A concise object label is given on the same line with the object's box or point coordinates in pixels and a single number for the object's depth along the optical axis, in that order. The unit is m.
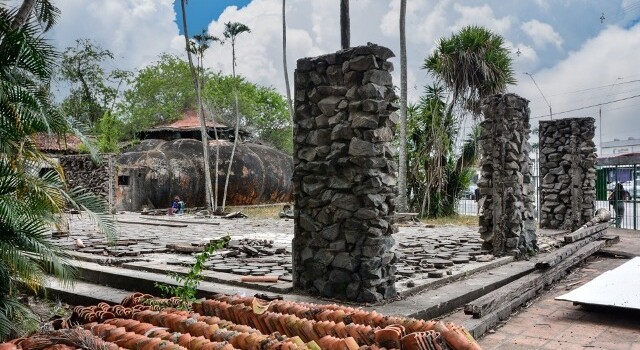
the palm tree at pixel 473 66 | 19.80
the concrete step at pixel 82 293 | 6.68
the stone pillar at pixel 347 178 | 5.68
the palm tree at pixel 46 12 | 9.77
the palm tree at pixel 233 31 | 26.57
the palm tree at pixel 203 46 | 25.37
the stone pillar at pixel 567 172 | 13.08
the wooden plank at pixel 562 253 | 7.47
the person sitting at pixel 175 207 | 22.73
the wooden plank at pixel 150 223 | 16.57
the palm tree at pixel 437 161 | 19.23
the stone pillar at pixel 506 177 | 8.98
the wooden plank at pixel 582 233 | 9.71
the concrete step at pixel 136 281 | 6.17
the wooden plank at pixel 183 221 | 17.19
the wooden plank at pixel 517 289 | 5.39
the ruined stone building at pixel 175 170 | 23.97
